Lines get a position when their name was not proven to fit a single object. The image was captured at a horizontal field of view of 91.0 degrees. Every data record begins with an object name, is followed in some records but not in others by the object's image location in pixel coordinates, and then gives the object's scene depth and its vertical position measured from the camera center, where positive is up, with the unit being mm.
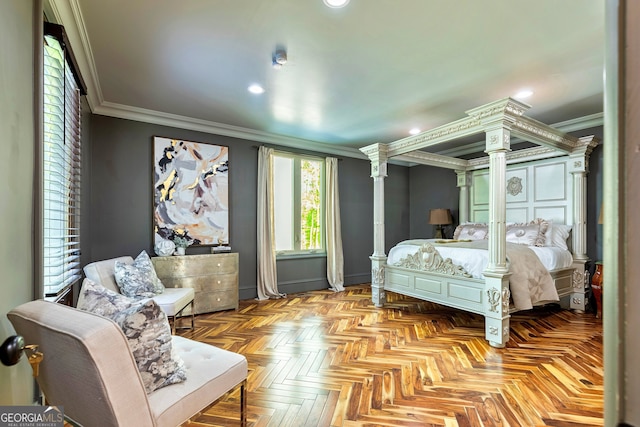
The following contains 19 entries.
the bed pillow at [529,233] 4128 -226
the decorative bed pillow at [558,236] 4098 -262
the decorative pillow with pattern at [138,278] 2939 -601
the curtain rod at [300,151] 4879 +1099
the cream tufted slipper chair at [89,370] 1020 -526
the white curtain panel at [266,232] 4750 -240
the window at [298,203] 5152 +221
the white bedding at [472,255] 3293 -460
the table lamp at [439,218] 5594 -34
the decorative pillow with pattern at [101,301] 1380 -385
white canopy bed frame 3006 +271
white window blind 1792 +415
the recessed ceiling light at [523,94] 3270 +1299
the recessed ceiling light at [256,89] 3170 +1313
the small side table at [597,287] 3648 -836
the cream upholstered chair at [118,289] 2749 -670
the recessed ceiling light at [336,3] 1957 +1341
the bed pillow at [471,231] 4802 -243
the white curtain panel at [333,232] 5469 -275
